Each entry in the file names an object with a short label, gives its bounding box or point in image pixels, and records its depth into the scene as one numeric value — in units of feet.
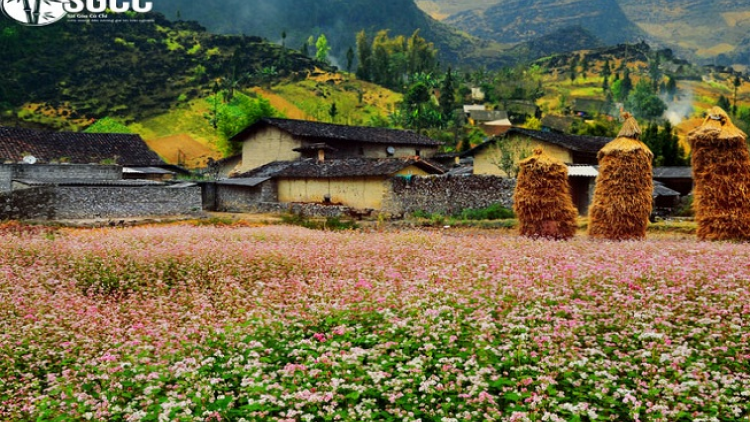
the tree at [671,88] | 454.52
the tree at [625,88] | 403.75
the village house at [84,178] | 81.46
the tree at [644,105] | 351.25
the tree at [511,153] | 127.65
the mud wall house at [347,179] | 105.19
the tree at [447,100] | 290.97
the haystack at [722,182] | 59.36
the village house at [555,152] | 111.86
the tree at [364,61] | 402.11
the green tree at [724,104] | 360.15
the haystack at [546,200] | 63.05
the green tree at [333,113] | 261.24
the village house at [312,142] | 153.38
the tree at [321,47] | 445.37
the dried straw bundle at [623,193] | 61.62
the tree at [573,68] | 490.90
